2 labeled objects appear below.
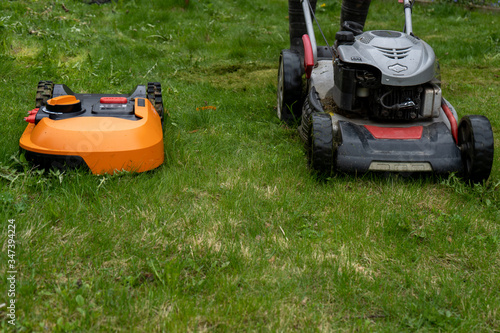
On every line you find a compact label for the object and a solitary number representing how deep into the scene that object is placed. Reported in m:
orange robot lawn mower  2.25
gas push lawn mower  2.43
